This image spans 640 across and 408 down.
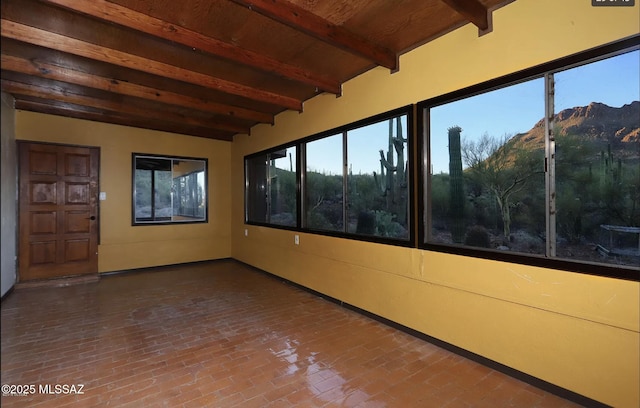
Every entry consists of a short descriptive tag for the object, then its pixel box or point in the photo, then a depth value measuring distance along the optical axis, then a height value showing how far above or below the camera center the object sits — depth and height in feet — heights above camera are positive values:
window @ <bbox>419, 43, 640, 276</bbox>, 6.21 +0.97
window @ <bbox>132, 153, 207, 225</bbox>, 18.54 +1.07
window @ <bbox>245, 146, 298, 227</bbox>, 15.79 +1.03
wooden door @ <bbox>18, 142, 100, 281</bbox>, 14.96 -0.19
